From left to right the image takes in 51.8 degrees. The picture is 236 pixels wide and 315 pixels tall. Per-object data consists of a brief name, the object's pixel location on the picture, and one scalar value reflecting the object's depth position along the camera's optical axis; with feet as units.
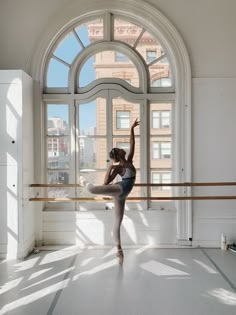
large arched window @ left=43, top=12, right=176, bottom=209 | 11.52
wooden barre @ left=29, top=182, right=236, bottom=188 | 10.57
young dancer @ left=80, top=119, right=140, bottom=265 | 9.06
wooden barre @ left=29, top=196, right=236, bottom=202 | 10.52
